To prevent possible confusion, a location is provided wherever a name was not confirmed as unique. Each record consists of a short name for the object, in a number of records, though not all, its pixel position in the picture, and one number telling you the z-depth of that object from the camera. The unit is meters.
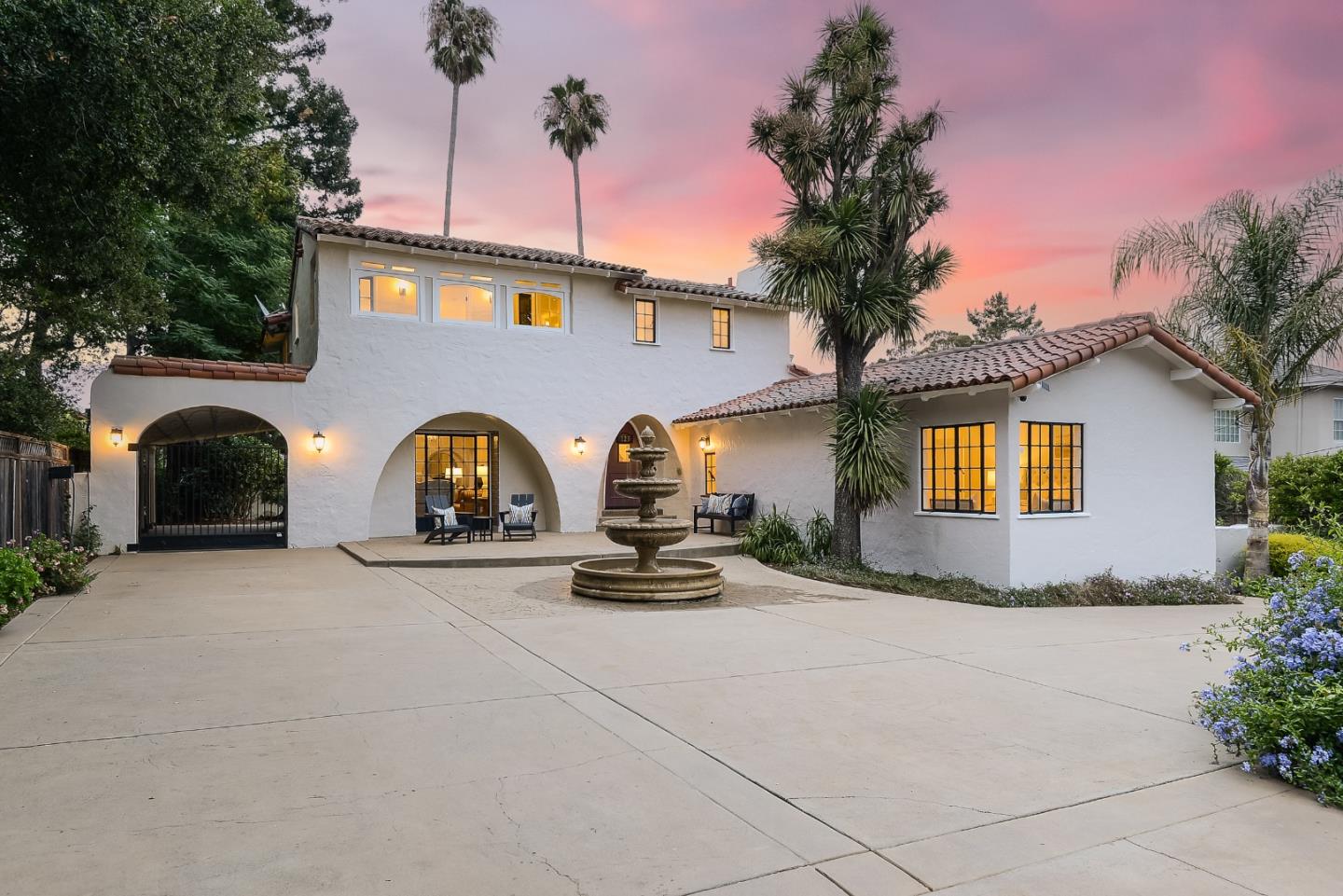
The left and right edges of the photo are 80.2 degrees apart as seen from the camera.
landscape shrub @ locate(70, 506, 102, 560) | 14.09
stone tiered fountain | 10.11
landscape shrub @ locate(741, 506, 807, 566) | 14.51
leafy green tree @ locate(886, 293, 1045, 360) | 39.47
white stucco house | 12.20
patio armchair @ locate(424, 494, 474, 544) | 15.70
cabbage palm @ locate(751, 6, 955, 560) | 12.57
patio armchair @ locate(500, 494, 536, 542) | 16.47
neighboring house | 27.48
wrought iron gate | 20.69
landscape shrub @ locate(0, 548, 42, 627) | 7.79
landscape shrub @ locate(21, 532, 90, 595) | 10.09
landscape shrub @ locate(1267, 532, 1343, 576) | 14.38
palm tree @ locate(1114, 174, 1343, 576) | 13.03
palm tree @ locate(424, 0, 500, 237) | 29.12
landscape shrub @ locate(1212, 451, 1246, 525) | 22.36
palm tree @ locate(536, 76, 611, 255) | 31.20
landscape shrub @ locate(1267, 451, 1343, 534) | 17.59
